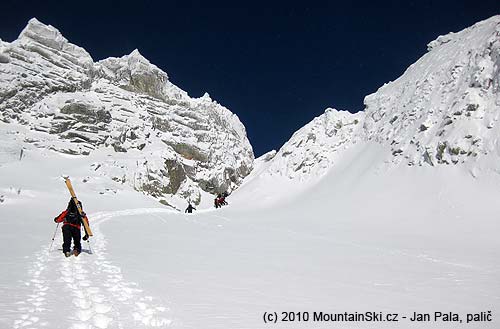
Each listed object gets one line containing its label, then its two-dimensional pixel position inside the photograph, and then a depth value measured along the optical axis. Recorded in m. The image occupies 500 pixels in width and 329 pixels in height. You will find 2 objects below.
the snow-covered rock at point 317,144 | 55.53
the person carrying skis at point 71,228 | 10.80
